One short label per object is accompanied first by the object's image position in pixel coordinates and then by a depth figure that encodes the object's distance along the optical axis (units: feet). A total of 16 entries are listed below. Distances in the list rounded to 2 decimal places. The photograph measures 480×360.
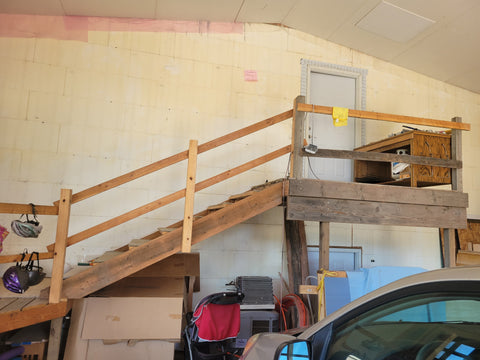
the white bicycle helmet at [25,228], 8.87
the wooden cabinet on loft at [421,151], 13.28
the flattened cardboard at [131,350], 9.95
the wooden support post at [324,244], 12.01
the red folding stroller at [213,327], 10.98
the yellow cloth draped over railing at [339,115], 12.01
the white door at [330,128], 18.11
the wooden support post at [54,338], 9.99
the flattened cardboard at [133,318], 10.00
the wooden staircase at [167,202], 8.91
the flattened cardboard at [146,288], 10.89
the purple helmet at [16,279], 9.11
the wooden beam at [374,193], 11.28
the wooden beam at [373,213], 11.23
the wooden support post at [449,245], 12.92
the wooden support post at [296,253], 15.84
